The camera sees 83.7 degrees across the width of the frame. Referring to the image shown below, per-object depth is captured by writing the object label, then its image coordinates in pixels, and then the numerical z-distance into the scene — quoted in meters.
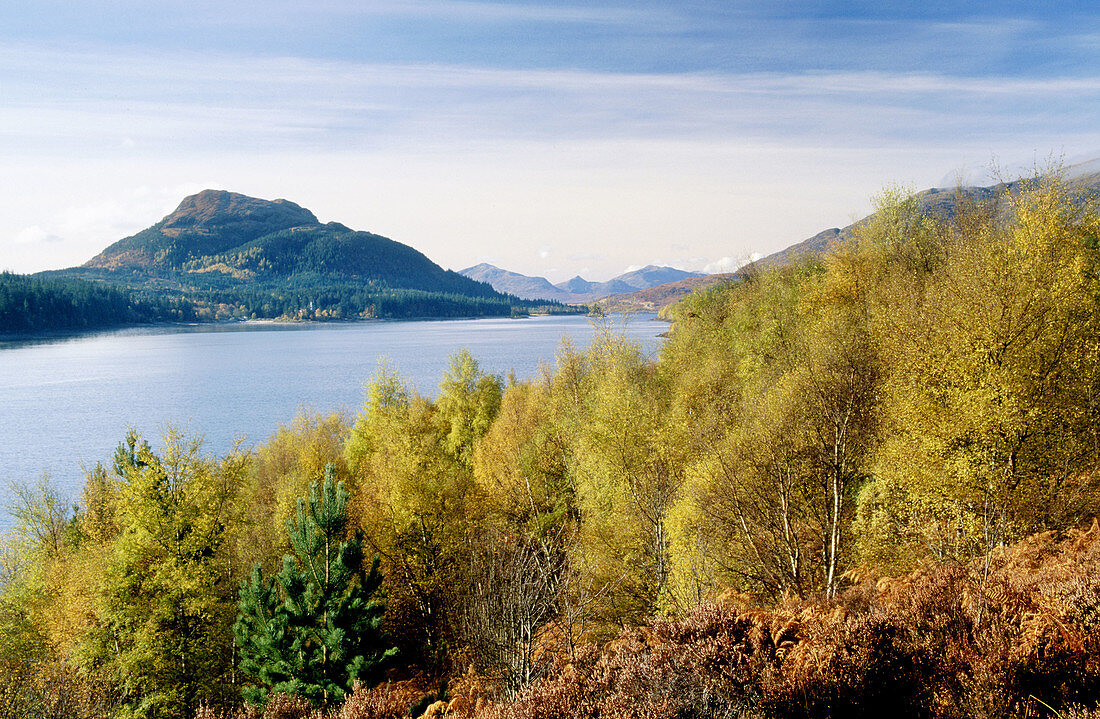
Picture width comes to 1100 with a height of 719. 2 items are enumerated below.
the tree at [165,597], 22.31
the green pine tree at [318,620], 19.44
